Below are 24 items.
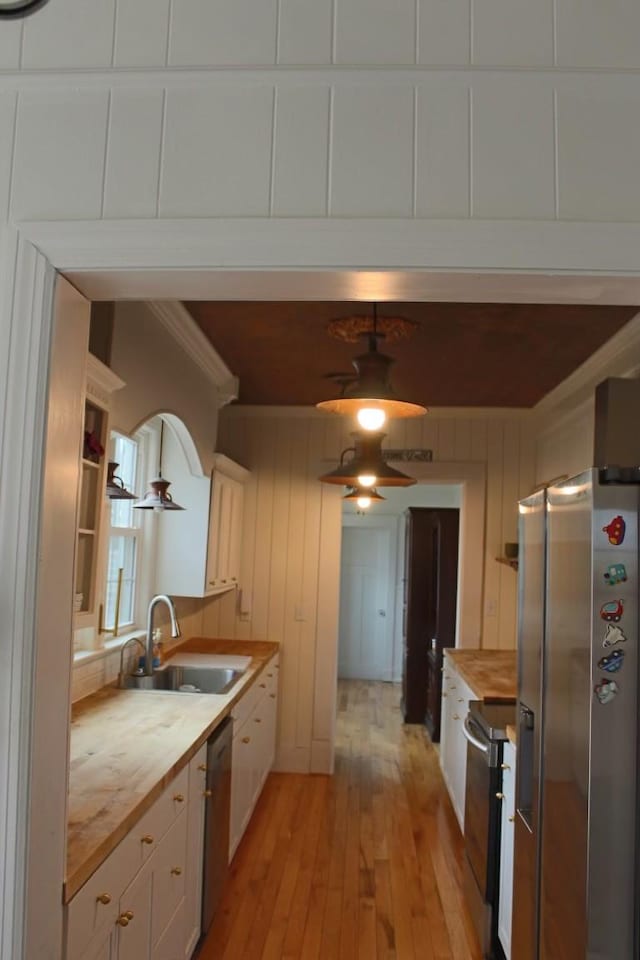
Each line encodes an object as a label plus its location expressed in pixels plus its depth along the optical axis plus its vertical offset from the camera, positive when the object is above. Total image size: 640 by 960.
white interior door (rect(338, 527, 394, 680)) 9.36 -0.69
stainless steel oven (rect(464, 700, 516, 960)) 2.93 -1.11
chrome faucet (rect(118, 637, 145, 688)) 3.62 -0.53
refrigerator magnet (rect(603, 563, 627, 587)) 1.77 -0.03
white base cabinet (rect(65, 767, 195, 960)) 1.60 -0.93
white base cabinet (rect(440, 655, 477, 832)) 4.21 -1.15
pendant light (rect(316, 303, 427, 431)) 2.72 +0.56
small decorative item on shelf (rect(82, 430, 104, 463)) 2.41 +0.31
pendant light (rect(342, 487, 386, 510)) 4.36 +0.33
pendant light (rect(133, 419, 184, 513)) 3.68 +0.22
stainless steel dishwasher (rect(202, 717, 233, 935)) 2.92 -1.15
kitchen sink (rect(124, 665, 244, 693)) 3.95 -0.75
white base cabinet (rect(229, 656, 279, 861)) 3.62 -1.13
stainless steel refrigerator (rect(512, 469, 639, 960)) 1.75 -0.43
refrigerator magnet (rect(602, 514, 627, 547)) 1.78 +0.07
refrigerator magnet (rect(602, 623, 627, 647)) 1.76 -0.18
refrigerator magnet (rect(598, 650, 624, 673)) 1.76 -0.24
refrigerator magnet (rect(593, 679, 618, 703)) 1.76 -0.31
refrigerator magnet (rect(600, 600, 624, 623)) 1.77 -0.12
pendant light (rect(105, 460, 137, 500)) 2.87 +0.20
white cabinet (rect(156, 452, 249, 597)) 4.46 +0.06
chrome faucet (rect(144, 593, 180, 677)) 3.74 -0.49
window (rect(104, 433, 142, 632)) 3.96 -0.02
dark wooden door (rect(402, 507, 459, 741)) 6.44 -0.39
